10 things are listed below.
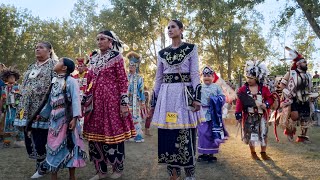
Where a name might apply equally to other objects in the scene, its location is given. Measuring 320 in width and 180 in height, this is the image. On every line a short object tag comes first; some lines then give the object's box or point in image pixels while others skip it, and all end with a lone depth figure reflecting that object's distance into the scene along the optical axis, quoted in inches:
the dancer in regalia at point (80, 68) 330.6
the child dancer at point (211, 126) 240.8
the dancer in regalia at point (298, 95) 329.7
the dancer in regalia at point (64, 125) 171.5
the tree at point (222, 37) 1135.6
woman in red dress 183.3
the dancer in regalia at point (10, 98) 323.9
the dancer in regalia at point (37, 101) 188.9
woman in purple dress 165.9
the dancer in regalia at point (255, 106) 247.9
